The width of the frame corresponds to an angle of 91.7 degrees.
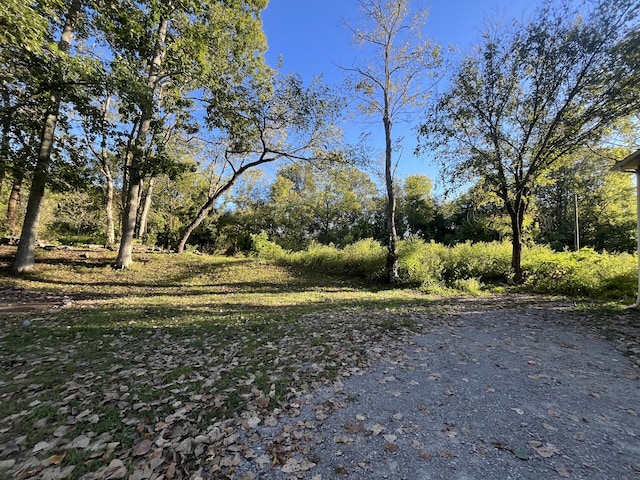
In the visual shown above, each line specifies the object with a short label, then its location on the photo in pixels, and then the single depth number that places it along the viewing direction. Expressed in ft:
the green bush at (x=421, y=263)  36.99
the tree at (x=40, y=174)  28.58
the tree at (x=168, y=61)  26.68
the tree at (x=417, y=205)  117.50
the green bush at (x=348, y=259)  42.22
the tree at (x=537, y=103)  25.77
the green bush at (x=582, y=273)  26.84
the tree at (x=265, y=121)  38.93
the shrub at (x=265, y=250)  54.49
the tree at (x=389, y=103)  36.94
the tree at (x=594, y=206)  33.65
